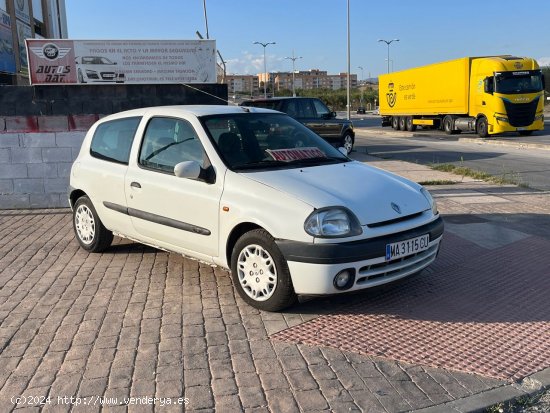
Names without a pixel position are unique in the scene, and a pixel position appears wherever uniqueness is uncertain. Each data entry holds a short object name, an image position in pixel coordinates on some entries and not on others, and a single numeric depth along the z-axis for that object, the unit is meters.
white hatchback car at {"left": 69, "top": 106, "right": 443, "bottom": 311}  4.00
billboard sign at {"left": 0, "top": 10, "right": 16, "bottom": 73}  19.81
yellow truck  24.73
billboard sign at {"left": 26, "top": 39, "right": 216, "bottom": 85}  9.46
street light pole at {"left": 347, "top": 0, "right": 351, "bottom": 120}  35.91
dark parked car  15.96
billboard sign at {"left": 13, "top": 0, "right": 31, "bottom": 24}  22.93
